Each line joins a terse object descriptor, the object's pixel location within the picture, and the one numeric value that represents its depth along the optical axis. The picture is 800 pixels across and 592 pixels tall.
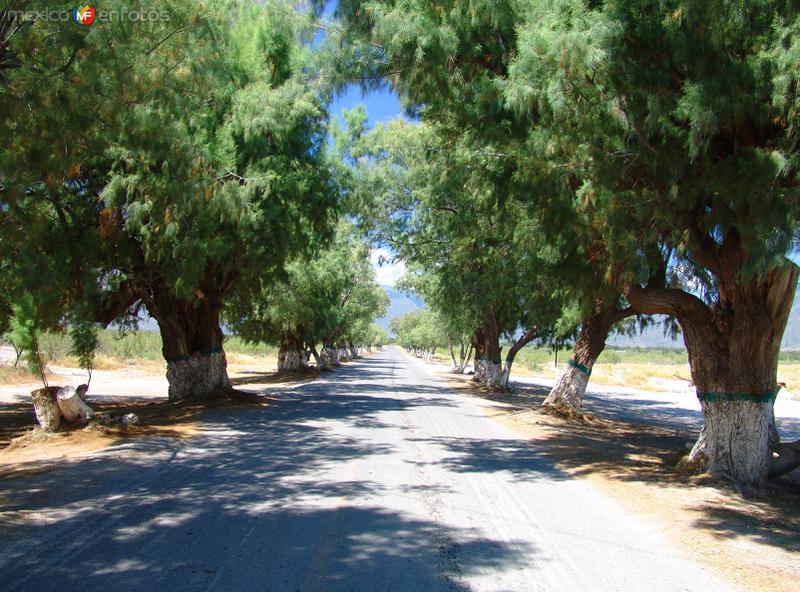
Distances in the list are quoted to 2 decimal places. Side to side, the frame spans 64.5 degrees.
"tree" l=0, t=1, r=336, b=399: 7.83
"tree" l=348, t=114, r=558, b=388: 10.95
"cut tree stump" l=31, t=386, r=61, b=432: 11.45
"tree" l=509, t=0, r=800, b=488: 6.53
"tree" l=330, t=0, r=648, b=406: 8.38
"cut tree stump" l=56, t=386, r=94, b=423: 11.60
